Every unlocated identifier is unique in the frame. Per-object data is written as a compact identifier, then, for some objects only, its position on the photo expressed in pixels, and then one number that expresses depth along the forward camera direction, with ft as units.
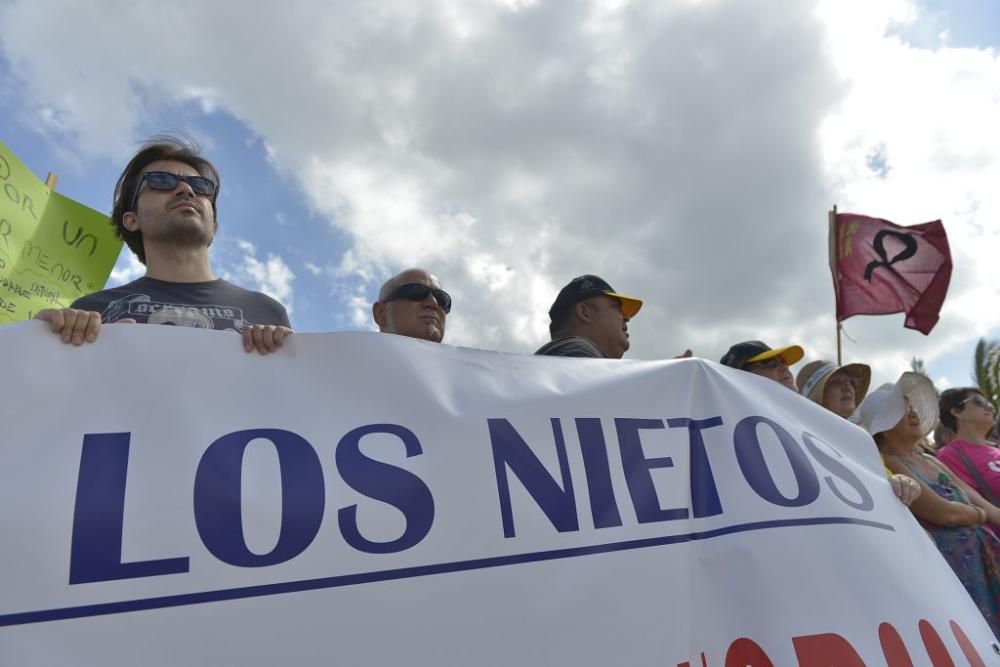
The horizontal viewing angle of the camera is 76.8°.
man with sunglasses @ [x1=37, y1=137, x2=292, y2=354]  6.51
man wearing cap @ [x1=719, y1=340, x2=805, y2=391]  10.72
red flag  23.29
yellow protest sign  11.18
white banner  4.25
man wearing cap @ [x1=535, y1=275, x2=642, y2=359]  10.80
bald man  10.16
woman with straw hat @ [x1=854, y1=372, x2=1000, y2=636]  9.13
